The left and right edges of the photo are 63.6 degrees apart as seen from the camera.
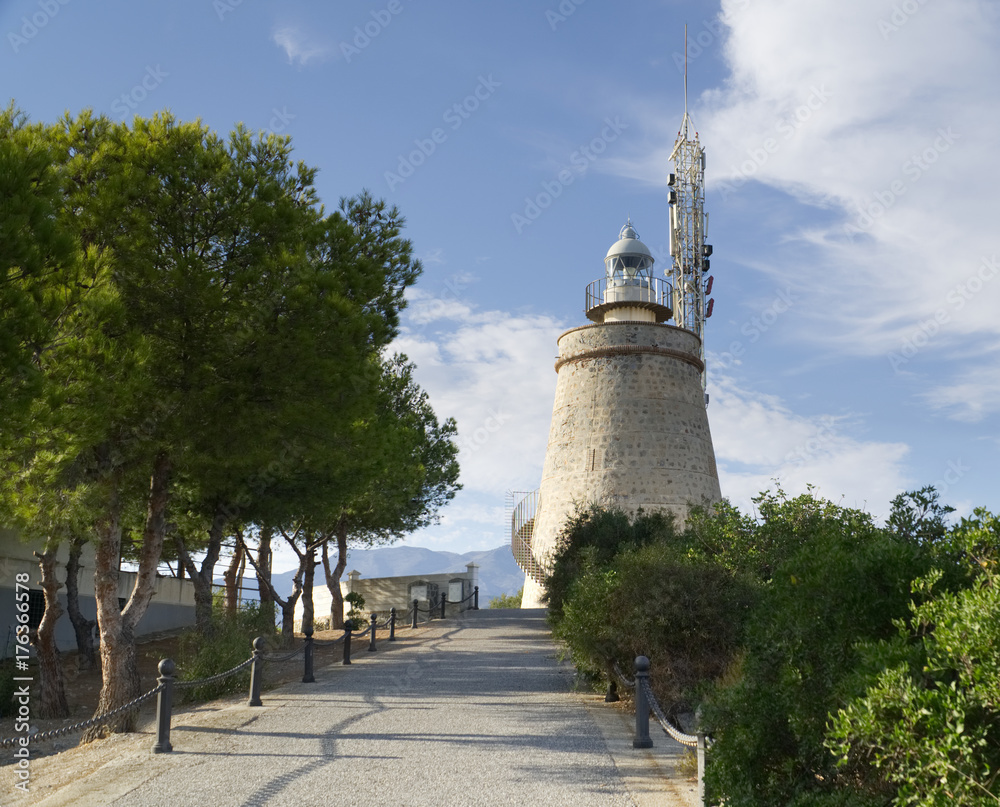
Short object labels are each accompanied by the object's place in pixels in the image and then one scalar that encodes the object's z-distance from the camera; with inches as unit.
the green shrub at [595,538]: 710.5
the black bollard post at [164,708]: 325.7
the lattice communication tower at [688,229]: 1477.6
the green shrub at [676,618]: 398.6
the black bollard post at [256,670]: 436.7
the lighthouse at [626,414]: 1103.6
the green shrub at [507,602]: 1707.7
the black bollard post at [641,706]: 331.0
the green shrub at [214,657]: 492.1
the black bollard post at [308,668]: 535.8
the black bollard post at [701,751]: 224.5
